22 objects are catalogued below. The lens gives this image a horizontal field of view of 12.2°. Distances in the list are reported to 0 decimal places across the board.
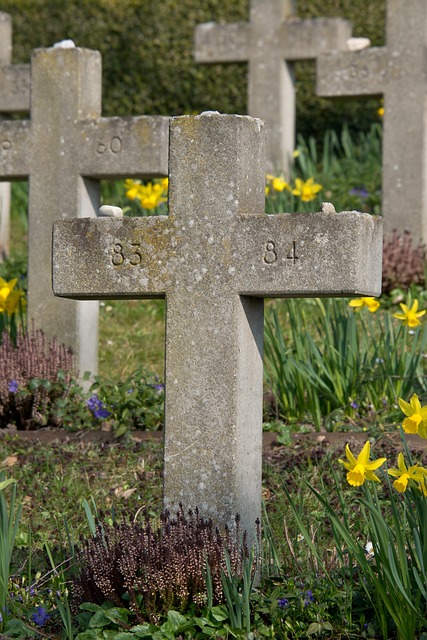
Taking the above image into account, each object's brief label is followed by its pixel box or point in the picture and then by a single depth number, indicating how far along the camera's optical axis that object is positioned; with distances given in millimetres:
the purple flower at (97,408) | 9456
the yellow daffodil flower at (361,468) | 5414
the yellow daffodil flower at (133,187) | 13096
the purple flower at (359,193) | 16374
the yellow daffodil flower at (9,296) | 10049
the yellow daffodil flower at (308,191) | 14153
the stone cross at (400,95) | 14636
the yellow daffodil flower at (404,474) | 5228
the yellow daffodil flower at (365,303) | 9001
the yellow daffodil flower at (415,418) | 5318
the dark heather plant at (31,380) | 9815
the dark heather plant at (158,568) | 5445
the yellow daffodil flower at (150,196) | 12815
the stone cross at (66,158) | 10677
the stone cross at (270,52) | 17022
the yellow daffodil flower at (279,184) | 14622
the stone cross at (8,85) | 14788
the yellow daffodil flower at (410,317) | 8835
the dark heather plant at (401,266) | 13870
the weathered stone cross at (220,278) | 5921
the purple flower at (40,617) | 5666
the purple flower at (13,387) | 9755
